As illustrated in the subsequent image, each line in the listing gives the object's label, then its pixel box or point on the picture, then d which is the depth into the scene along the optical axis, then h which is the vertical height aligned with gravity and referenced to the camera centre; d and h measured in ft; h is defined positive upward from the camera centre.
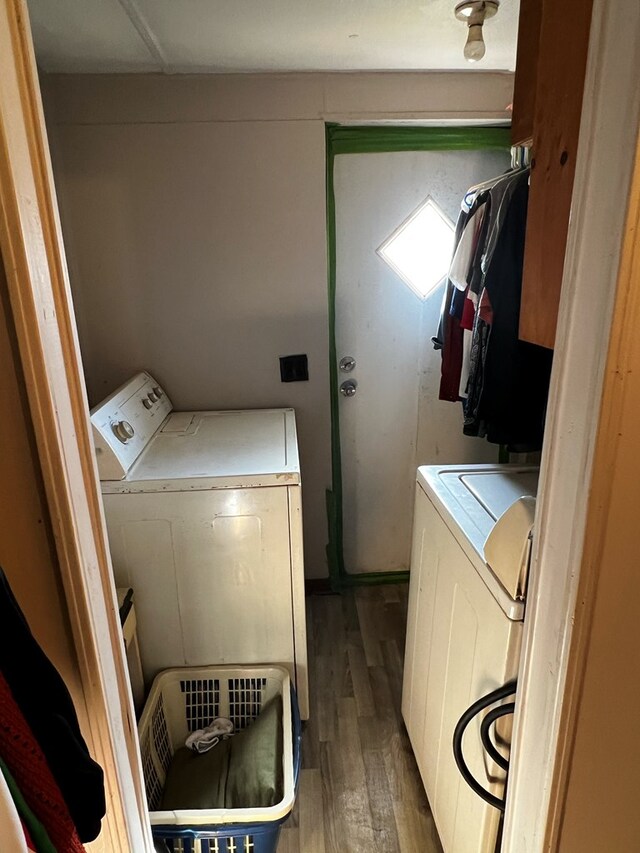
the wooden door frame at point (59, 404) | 2.14 -0.58
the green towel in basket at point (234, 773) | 4.89 -4.47
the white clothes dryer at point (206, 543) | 5.41 -2.66
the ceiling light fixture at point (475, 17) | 4.69 +2.00
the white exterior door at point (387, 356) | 7.43 -1.33
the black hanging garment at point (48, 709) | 2.01 -1.59
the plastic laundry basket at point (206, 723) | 4.40 -4.31
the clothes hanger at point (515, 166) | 5.48 +0.88
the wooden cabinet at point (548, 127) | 2.46 +0.60
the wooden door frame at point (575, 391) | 2.02 -0.55
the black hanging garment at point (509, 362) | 4.96 -0.94
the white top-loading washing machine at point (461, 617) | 3.45 -2.54
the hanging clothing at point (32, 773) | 1.89 -1.68
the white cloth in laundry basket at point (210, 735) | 5.65 -4.64
